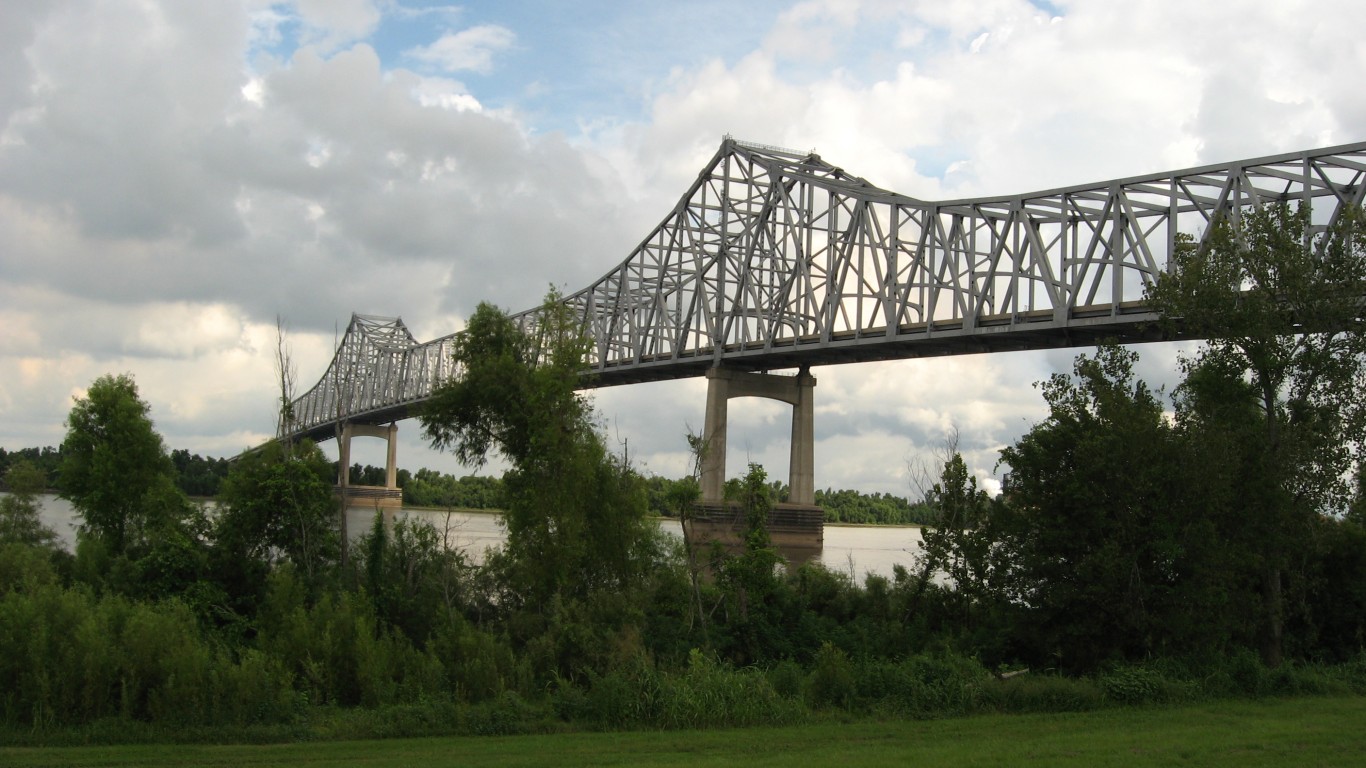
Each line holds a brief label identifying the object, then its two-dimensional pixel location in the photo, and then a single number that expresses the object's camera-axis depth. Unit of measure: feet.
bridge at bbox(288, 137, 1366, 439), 142.31
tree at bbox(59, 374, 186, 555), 121.80
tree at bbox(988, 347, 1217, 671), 67.41
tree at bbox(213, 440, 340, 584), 91.66
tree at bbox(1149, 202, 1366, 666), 67.51
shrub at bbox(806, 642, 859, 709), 59.16
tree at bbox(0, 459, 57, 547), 118.93
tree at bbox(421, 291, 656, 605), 85.56
